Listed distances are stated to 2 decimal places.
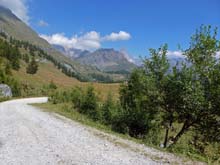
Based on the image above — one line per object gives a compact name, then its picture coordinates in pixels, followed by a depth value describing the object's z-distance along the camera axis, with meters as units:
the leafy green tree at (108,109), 20.29
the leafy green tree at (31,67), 122.21
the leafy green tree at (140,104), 12.98
